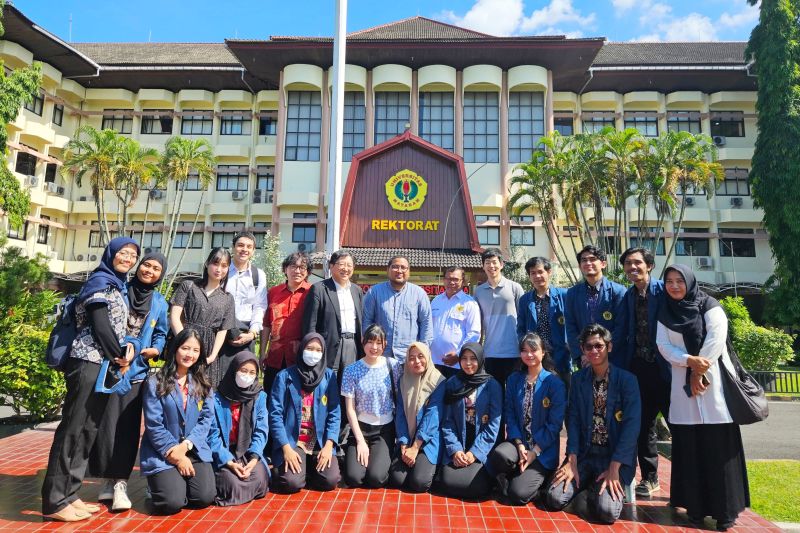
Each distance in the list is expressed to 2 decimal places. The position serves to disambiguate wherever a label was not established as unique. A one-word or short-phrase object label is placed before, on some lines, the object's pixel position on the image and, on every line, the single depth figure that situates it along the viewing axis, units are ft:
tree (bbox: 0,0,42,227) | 40.60
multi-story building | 75.87
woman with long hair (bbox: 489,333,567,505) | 13.32
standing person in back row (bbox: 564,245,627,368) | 15.03
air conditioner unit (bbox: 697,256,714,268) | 80.59
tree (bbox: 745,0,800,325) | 64.64
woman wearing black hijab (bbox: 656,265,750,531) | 12.03
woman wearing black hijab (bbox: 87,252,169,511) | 12.44
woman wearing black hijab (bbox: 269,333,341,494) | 13.82
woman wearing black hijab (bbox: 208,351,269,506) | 12.81
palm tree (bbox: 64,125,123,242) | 65.31
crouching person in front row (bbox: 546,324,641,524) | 12.65
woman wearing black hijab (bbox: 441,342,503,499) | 13.87
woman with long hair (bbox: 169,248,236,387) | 14.55
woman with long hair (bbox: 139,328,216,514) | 12.23
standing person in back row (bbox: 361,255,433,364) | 16.51
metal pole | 29.25
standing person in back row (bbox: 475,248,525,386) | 16.79
